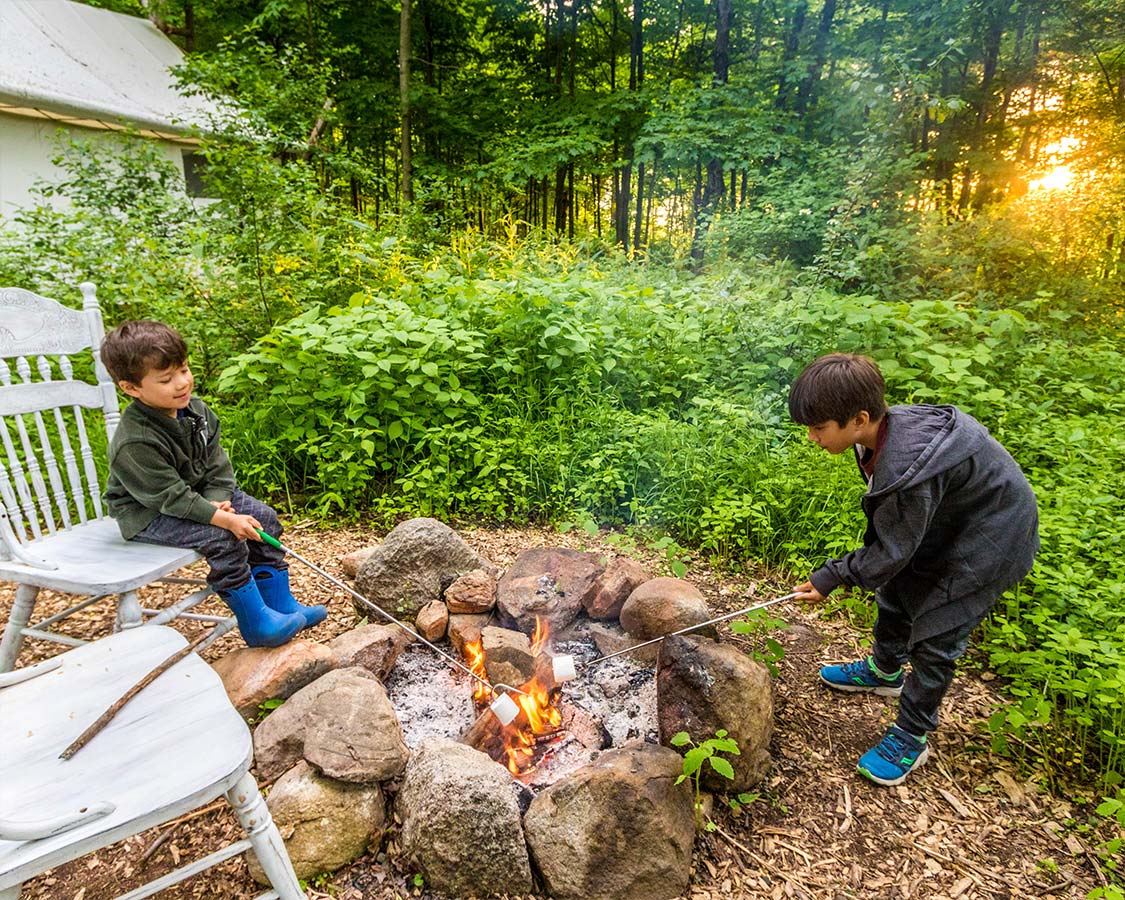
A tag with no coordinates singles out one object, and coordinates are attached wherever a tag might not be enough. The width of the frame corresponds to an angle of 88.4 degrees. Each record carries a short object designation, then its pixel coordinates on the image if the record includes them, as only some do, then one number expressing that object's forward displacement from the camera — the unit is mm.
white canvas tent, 8648
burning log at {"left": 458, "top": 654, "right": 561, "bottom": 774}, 1993
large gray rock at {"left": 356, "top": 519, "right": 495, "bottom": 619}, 2559
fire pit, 2016
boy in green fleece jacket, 1985
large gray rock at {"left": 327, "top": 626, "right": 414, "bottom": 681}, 2186
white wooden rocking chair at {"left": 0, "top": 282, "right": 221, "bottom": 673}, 1897
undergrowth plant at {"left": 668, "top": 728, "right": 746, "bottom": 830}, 1599
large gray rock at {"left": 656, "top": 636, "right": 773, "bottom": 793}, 1877
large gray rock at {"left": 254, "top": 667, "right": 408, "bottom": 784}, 1703
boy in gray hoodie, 1757
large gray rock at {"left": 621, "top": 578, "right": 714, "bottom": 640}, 2328
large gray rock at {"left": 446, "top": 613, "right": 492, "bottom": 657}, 2396
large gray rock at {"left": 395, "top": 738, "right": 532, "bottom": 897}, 1574
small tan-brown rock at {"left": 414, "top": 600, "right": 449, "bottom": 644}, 2434
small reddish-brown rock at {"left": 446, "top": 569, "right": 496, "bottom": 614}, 2496
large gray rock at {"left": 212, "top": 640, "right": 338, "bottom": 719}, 2016
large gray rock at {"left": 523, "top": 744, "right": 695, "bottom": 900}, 1589
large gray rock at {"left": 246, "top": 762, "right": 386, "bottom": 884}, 1605
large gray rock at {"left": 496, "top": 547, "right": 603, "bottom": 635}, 2490
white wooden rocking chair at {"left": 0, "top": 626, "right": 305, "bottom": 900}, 1082
